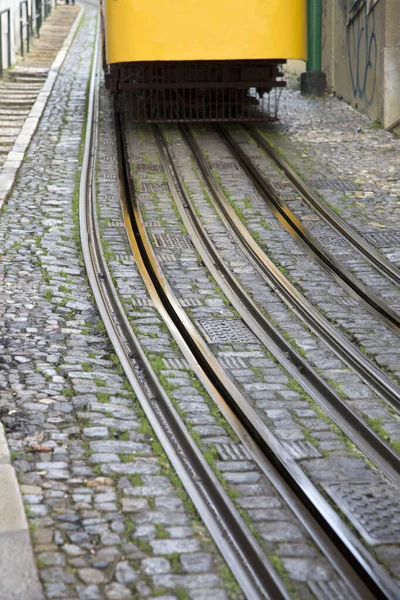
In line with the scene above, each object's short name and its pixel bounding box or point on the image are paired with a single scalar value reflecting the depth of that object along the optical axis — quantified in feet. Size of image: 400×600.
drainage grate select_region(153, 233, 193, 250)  51.58
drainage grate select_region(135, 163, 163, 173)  68.14
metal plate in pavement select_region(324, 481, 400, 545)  24.01
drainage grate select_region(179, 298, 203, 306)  42.84
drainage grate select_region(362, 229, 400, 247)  51.82
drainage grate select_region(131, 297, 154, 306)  42.74
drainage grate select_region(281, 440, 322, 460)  28.48
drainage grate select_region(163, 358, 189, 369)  35.56
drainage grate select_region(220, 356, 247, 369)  35.78
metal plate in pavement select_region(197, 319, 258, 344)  38.56
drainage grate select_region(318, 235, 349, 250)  51.58
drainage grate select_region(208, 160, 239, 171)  68.72
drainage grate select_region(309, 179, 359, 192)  63.20
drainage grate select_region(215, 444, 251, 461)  28.28
